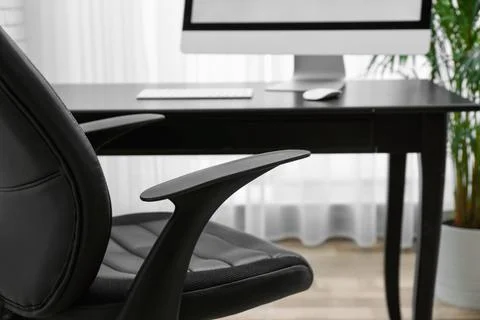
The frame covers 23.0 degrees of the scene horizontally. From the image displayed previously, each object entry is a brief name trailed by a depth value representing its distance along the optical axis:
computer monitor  3.00
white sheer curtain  4.13
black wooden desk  2.54
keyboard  2.76
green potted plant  3.25
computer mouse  2.67
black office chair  1.62
